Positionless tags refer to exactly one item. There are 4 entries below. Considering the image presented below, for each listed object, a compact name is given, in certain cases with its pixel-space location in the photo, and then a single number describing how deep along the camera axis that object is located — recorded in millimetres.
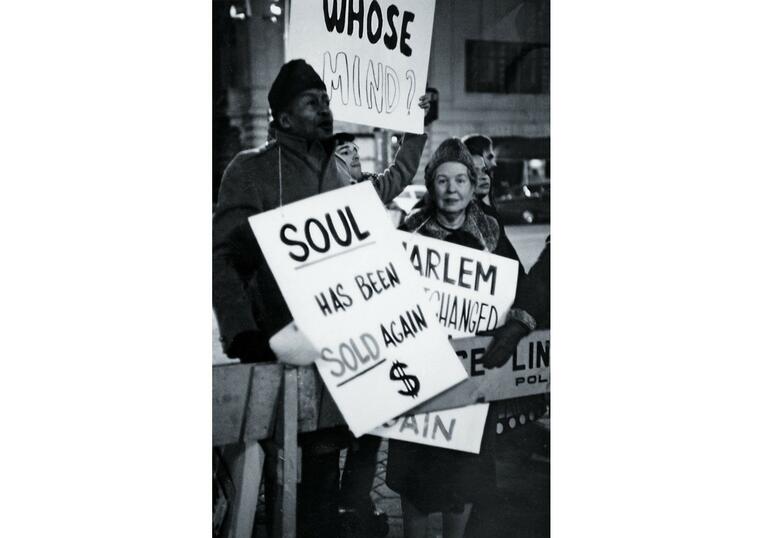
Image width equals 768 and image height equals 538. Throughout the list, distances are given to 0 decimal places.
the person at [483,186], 2721
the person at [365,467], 2580
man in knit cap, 2416
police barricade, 2436
